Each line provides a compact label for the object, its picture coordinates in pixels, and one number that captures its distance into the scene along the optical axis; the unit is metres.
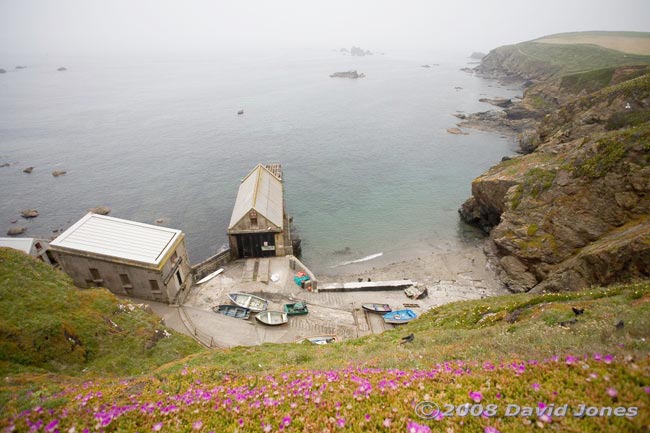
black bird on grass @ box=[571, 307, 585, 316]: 17.27
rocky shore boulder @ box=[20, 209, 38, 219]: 64.88
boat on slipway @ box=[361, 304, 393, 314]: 37.53
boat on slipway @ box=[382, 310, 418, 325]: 35.66
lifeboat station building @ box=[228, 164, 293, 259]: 43.03
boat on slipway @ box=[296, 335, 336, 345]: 30.36
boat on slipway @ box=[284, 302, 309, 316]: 35.53
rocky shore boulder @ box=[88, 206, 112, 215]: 65.31
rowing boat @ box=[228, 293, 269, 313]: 35.79
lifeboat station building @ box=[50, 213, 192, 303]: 33.12
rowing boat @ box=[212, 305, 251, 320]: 34.44
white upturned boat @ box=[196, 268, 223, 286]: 40.35
